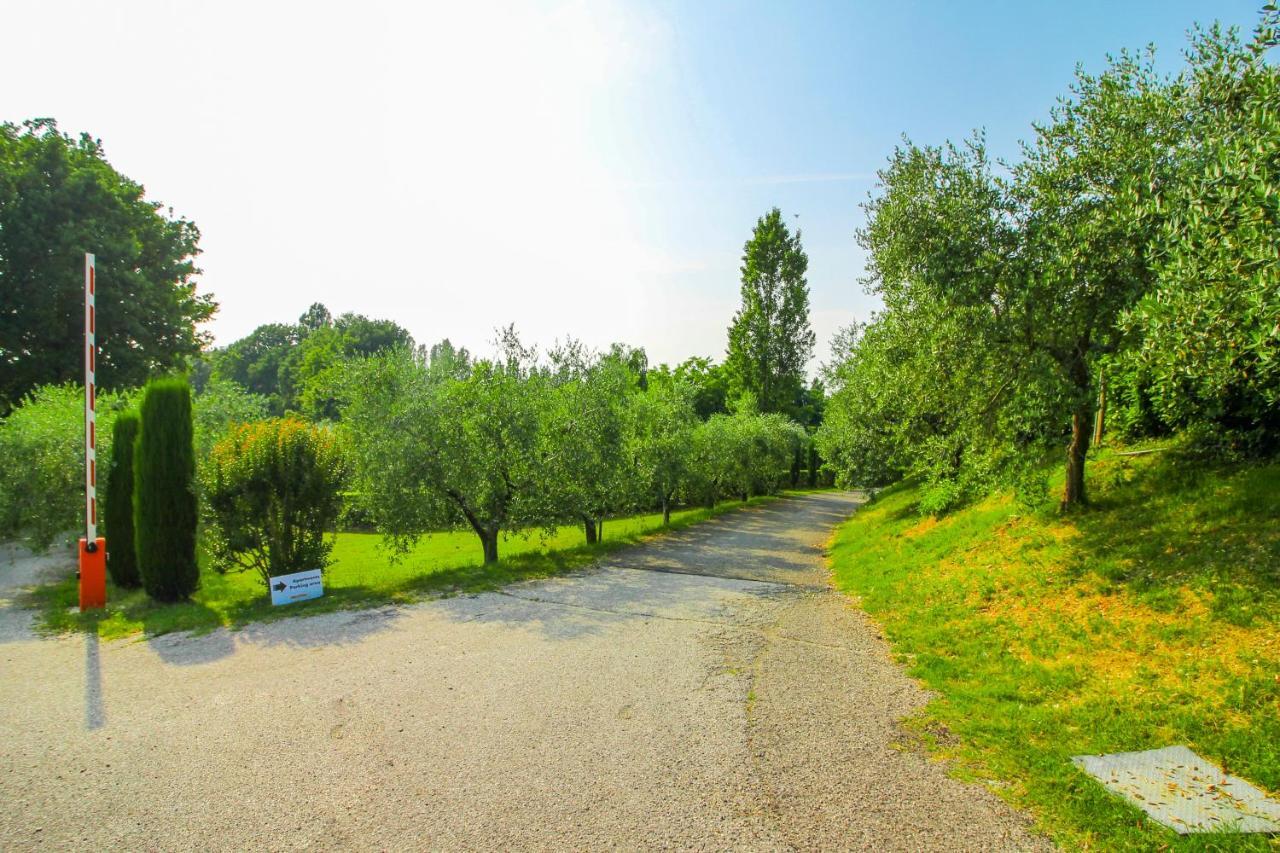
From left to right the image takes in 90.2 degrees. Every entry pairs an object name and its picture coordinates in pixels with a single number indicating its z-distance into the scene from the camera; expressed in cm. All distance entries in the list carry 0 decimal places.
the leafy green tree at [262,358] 7356
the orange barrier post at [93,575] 959
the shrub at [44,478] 1248
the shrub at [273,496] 1012
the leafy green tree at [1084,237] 779
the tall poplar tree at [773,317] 4884
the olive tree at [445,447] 1227
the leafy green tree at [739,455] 2595
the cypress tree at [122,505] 1216
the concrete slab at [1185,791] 342
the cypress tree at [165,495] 1016
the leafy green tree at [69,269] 2050
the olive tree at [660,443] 2056
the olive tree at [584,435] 1428
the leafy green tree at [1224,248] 441
